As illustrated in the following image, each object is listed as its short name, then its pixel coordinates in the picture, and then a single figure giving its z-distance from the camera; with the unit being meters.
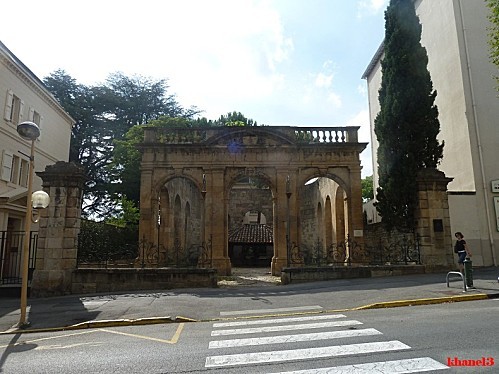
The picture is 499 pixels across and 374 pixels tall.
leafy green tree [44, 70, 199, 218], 34.69
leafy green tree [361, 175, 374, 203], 42.25
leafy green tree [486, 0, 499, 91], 12.85
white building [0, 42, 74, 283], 17.70
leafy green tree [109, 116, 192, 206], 26.80
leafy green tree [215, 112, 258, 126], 38.00
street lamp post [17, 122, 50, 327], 8.02
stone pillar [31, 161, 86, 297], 11.86
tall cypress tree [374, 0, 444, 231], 16.45
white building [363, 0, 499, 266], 15.93
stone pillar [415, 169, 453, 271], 13.83
